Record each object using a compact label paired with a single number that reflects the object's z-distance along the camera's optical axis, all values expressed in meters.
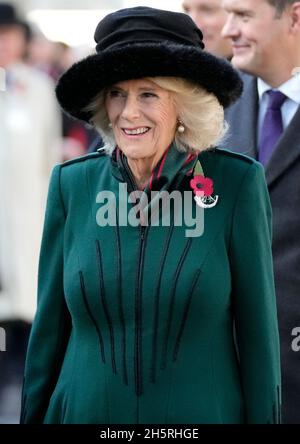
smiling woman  6.79
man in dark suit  8.62
